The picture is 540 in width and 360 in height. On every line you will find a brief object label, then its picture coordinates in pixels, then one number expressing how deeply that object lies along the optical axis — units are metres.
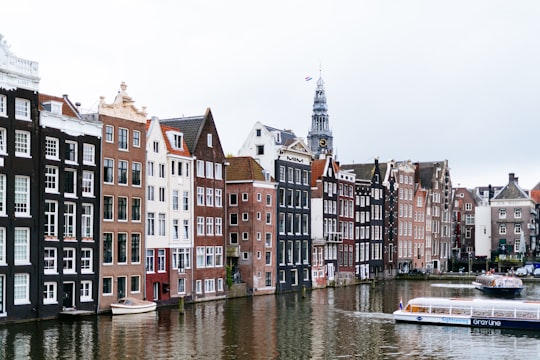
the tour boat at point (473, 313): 59.03
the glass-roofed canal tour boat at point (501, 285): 94.19
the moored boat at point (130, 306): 63.99
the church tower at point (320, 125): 185.38
